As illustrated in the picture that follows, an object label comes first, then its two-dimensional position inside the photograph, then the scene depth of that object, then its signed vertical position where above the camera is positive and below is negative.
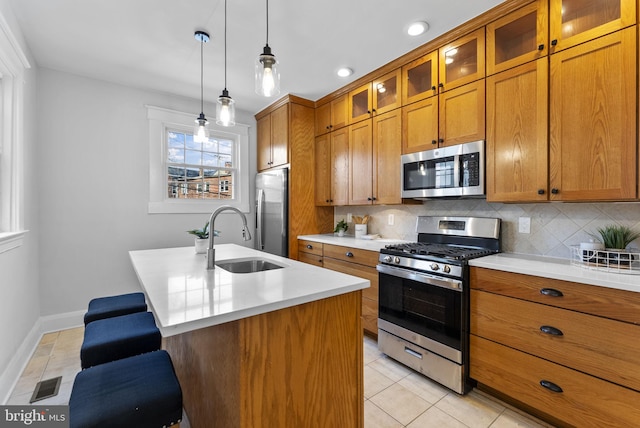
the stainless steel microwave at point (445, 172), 2.16 +0.33
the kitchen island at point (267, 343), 1.03 -0.53
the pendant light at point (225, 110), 1.88 +0.67
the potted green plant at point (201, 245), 2.19 -0.25
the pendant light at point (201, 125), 2.24 +0.68
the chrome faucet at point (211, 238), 1.64 -0.15
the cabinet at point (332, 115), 3.31 +1.17
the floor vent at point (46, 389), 1.91 -1.23
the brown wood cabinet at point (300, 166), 3.52 +0.58
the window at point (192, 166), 3.45 +0.60
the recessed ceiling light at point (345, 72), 2.88 +1.43
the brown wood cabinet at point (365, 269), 2.58 -0.55
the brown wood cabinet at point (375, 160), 2.75 +0.54
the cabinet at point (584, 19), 1.53 +1.10
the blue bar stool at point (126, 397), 0.94 -0.65
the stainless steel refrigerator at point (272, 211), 3.54 +0.01
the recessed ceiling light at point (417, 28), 2.16 +1.41
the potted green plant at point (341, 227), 3.55 -0.19
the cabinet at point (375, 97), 2.76 +1.18
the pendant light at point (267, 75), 1.49 +0.73
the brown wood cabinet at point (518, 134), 1.82 +0.52
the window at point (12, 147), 2.13 +0.49
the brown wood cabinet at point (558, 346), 1.35 -0.72
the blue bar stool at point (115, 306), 1.77 -0.62
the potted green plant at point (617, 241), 1.56 -0.17
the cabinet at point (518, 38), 1.82 +1.19
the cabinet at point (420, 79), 2.42 +1.19
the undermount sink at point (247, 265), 1.95 -0.37
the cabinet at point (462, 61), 2.12 +1.19
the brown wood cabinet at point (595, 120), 1.52 +0.52
